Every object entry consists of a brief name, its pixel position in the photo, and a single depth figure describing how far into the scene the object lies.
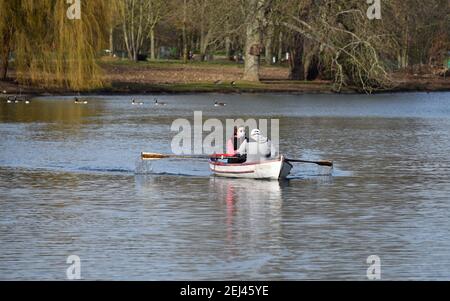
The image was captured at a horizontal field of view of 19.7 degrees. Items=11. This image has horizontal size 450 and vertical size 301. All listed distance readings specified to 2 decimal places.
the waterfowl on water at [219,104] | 71.12
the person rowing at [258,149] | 35.75
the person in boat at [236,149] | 35.88
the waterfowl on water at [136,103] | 71.07
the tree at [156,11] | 120.06
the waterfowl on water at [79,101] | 69.06
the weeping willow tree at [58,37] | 61.75
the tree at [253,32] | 79.38
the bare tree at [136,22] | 118.69
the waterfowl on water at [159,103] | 71.57
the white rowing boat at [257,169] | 35.47
